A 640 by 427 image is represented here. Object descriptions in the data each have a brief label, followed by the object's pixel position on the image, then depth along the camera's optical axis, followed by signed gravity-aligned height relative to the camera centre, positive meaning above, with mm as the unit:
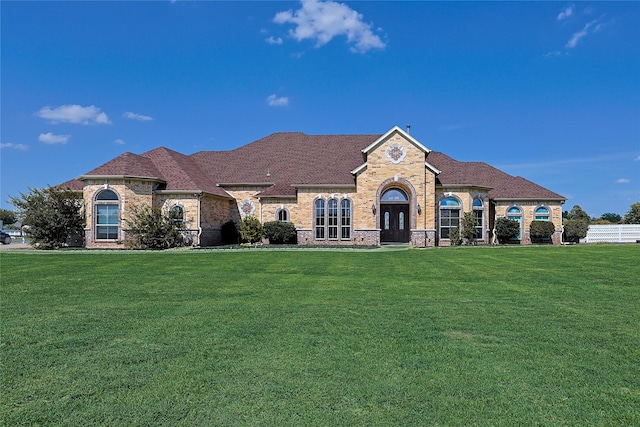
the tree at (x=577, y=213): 48031 +1204
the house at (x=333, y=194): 26953 +2031
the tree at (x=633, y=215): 62812 +1299
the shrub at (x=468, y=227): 27672 -195
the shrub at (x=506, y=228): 29781 -284
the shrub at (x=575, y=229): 33062 -405
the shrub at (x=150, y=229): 25297 -266
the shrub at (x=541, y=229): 30594 -370
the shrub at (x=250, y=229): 27125 -290
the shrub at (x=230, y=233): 31295 -630
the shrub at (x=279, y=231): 28656 -444
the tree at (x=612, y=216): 100775 +1823
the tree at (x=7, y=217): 88000 +1674
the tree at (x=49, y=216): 26000 +534
